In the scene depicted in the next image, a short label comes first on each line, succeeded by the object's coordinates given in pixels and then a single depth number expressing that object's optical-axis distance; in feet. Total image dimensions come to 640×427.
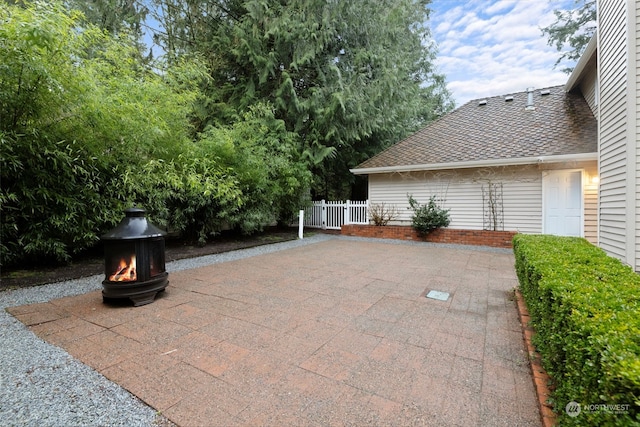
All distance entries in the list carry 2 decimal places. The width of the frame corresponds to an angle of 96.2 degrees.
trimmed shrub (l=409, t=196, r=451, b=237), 26.63
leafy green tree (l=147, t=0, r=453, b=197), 27.61
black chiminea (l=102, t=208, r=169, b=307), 9.87
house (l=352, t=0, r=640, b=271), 12.30
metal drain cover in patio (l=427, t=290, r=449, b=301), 11.40
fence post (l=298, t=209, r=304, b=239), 28.60
